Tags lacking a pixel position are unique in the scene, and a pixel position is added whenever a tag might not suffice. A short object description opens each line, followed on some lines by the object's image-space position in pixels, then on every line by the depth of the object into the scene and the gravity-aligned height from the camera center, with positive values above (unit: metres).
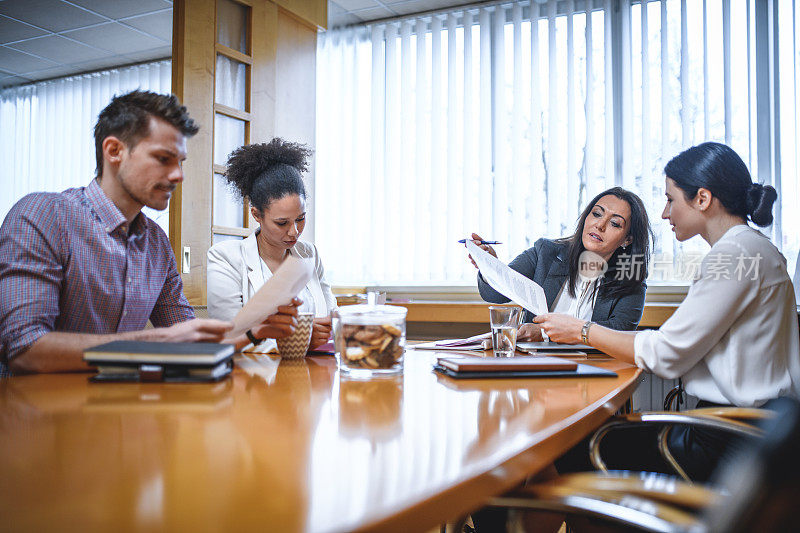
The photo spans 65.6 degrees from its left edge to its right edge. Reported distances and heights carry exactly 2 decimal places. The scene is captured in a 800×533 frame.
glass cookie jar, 1.20 -0.11
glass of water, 1.57 -0.11
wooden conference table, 0.48 -0.17
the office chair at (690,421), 0.99 -0.23
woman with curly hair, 2.13 +0.18
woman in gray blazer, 2.30 +0.09
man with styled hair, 1.23 +0.06
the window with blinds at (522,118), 3.20 +0.96
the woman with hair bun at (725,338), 1.43 -0.13
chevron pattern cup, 1.52 -0.14
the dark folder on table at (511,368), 1.24 -0.17
